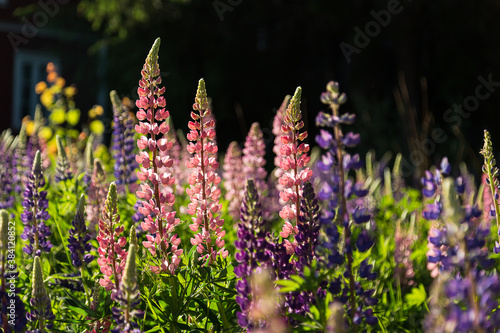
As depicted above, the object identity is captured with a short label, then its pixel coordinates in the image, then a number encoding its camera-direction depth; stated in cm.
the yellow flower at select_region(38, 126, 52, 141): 1412
